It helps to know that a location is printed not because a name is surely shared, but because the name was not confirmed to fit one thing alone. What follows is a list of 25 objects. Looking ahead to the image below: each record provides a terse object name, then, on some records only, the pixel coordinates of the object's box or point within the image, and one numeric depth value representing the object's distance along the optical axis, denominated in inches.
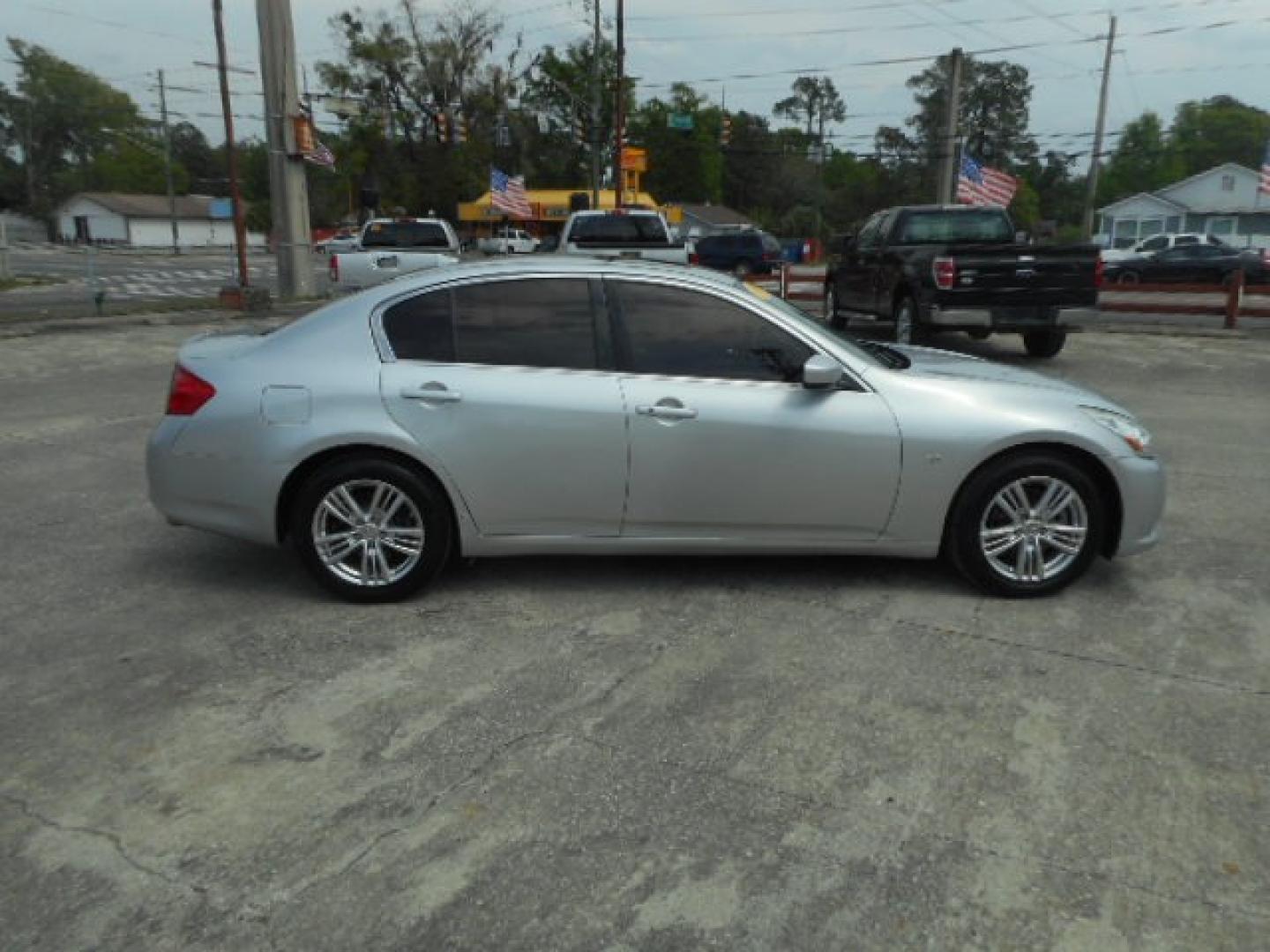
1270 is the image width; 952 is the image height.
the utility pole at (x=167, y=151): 2664.9
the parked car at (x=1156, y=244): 1359.5
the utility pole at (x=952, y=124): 1203.2
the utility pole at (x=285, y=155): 856.9
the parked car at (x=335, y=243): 1662.4
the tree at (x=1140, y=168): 4670.3
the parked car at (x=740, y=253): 1546.5
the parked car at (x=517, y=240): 1887.2
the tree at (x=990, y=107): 4121.6
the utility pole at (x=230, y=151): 892.6
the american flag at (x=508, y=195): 1371.8
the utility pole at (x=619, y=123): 1253.7
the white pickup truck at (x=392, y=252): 683.4
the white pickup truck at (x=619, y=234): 655.1
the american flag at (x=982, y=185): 986.7
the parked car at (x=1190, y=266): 1257.4
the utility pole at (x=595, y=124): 1540.4
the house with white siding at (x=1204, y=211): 2559.1
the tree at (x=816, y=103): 4621.1
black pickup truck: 470.9
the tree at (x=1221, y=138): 4419.3
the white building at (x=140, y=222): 3565.5
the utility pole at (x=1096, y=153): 1836.9
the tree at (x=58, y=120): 4301.2
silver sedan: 179.6
